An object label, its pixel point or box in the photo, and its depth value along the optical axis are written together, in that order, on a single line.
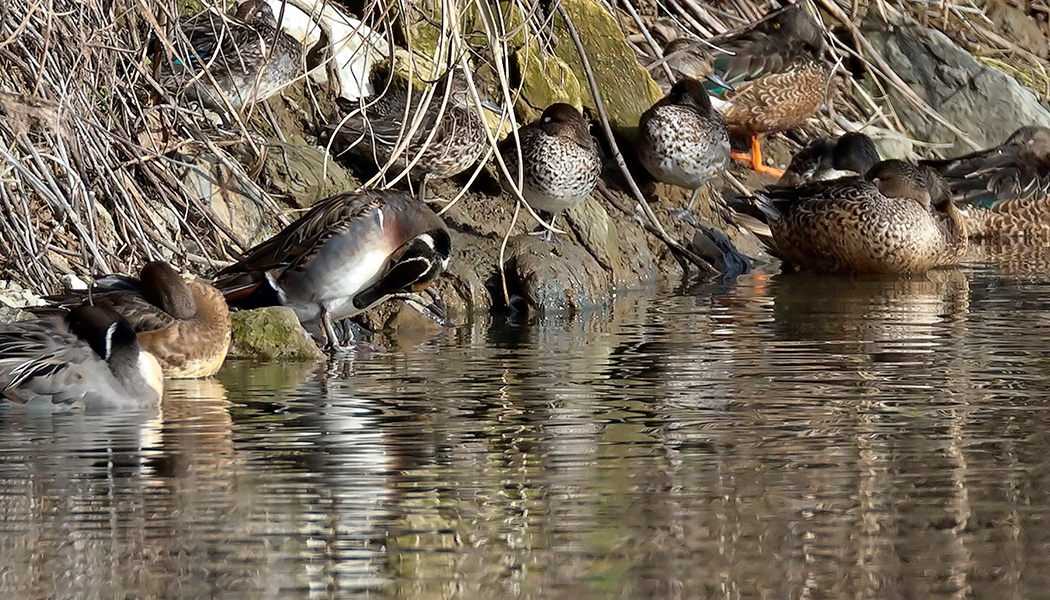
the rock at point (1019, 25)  29.80
